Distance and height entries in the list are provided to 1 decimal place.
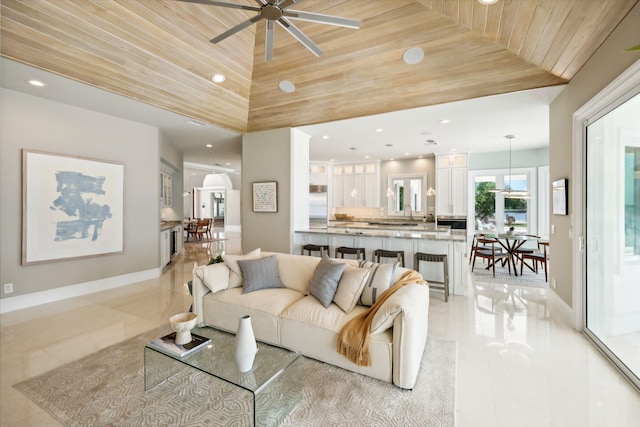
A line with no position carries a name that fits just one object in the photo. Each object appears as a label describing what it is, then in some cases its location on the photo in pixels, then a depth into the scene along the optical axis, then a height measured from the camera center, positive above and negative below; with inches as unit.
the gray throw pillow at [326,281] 103.9 -25.2
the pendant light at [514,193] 237.6 +18.1
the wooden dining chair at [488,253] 211.3 -29.6
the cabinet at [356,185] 352.8 +38.6
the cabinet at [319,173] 367.6 +54.2
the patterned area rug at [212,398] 72.0 -51.3
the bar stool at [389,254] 182.9 -25.7
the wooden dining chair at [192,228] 421.4 -19.8
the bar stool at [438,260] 161.9 -29.7
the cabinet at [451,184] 302.7 +32.4
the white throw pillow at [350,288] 100.9 -26.8
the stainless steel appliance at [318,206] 297.4 +9.3
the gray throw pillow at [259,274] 121.1 -26.1
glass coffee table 66.1 -38.3
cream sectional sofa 82.0 -34.9
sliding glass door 90.7 -7.4
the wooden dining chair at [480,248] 227.8 -27.9
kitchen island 172.7 -19.5
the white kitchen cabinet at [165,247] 230.3 -28.0
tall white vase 69.7 -32.8
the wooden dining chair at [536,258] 199.0 -31.3
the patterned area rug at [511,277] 193.9 -46.4
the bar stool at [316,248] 206.5 -24.4
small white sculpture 79.7 -31.9
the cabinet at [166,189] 268.4 +26.4
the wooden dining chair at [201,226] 425.4 -16.7
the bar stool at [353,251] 193.3 -25.0
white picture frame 214.4 +14.3
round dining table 213.0 -17.9
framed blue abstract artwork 152.1 +4.8
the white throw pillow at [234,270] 125.4 -24.8
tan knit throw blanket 84.2 -37.3
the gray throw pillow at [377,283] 102.0 -24.9
